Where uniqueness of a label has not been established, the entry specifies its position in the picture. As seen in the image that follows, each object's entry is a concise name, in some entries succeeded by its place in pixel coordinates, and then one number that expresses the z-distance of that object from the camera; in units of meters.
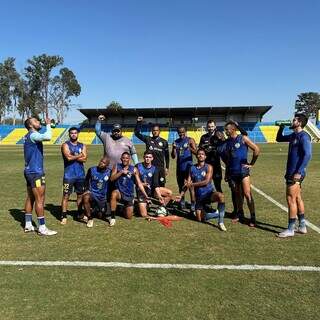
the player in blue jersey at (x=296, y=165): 5.09
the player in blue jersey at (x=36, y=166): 5.17
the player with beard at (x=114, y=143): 6.51
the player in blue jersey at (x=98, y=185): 6.04
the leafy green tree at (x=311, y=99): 85.91
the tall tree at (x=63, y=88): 65.58
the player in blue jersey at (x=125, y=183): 6.12
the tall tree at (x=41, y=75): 63.60
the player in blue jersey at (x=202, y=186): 6.10
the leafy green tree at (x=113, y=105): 82.34
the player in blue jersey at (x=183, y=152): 7.16
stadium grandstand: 45.05
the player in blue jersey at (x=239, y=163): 5.83
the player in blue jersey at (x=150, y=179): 6.70
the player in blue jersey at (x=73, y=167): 5.98
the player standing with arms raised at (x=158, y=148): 7.09
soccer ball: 6.33
